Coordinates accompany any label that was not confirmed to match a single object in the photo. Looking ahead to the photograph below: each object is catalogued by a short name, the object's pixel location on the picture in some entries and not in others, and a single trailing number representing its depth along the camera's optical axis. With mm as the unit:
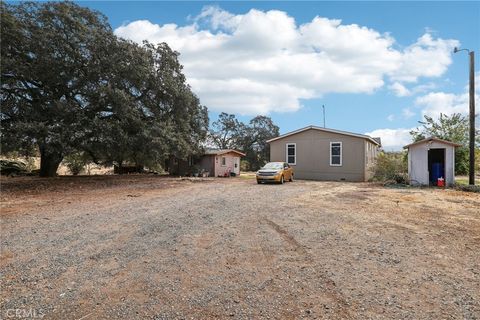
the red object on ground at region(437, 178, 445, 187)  16203
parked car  18609
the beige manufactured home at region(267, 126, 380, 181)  21594
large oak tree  15359
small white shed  16219
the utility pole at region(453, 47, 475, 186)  15656
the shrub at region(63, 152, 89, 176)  26320
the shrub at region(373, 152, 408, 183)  18070
